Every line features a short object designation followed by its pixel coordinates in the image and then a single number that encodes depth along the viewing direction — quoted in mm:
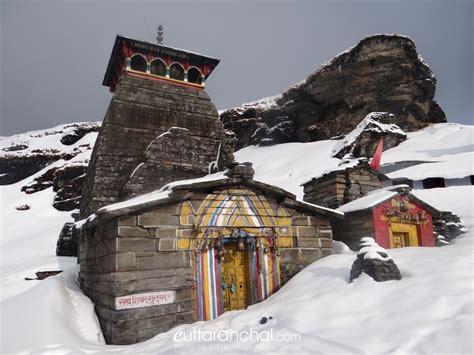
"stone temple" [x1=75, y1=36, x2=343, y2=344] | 6750
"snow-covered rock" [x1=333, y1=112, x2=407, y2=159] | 30297
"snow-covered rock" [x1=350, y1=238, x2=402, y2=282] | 5816
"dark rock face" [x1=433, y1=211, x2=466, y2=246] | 13711
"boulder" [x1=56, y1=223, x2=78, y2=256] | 15844
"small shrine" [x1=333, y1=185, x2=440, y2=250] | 11398
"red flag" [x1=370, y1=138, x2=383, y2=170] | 15105
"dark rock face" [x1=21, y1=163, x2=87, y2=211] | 33031
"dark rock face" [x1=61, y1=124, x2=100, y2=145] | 47812
